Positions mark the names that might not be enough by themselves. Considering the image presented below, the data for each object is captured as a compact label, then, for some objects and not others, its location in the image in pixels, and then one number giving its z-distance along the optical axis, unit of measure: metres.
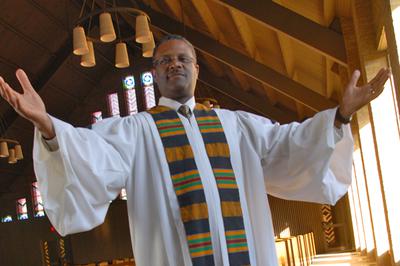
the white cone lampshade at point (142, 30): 7.48
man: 1.87
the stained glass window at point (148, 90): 21.12
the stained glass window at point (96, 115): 22.80
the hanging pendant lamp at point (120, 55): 8.57
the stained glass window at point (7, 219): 24.27
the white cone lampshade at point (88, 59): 8.24
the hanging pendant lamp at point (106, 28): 7.44
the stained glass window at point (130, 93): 21.58
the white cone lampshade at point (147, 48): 7.98
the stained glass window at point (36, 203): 24.04
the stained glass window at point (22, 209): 24.12
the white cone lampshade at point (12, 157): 15.06
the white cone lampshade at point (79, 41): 7.60
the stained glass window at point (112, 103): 22.14
